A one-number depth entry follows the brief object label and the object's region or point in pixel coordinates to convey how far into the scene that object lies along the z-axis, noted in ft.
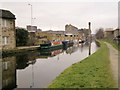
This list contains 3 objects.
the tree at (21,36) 63.26
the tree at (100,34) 200.58
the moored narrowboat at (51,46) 67.75
